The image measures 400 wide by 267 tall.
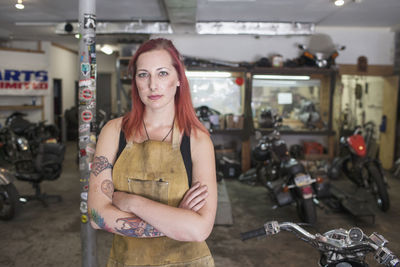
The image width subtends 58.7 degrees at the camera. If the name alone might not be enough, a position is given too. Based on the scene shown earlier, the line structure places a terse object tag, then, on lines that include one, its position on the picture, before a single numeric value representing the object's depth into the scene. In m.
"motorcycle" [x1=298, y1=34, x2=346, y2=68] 7.11
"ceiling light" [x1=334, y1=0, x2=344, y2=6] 5.38
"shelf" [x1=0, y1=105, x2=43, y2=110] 8.99
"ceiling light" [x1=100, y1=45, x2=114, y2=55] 8.12
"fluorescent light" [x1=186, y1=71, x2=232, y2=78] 7.38
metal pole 2.51
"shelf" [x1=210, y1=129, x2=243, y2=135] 7.17
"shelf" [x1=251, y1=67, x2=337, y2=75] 7.12
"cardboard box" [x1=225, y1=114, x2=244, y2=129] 7.25
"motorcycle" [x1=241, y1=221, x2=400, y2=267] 1.44
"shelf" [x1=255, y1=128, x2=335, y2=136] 7.15
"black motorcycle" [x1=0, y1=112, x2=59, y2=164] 6.95
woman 1.26
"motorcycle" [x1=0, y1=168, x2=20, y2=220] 4.11
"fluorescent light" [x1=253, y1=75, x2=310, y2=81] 7.56
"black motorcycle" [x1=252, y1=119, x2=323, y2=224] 4.04
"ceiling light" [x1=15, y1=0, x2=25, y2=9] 5.93
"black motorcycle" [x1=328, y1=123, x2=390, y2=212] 4.72
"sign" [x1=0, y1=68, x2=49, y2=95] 9.02
